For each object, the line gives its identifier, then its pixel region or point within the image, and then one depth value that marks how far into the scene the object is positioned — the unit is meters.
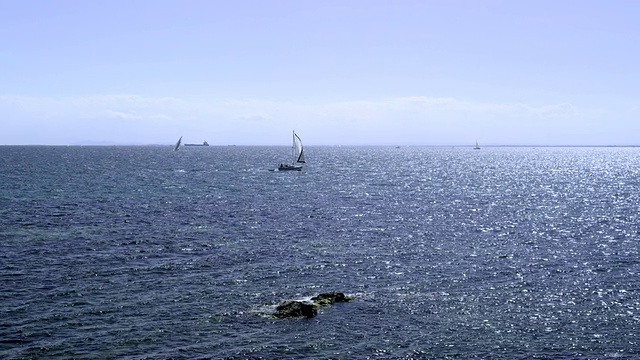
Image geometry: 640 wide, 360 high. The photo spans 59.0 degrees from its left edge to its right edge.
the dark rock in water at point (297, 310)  39.31
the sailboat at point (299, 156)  183.02
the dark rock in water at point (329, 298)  41.72
